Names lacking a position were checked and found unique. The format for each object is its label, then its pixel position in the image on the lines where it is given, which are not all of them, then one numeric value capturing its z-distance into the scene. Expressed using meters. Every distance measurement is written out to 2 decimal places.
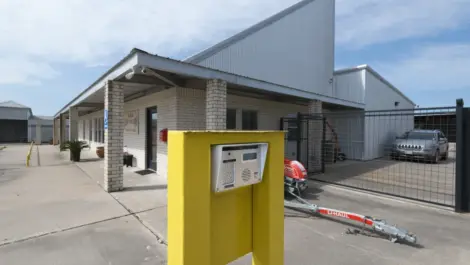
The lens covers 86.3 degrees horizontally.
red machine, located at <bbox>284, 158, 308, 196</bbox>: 5.73
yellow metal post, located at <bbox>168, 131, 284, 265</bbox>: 1.45
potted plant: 12.37
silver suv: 11.94
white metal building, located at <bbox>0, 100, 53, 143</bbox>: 33.44
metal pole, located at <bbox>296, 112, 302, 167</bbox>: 8.69
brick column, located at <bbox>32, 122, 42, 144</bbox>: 29.42
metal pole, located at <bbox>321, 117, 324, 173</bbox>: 9.26
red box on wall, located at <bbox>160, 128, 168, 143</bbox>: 7.76
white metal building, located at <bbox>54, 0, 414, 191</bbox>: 6.38
